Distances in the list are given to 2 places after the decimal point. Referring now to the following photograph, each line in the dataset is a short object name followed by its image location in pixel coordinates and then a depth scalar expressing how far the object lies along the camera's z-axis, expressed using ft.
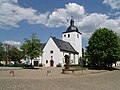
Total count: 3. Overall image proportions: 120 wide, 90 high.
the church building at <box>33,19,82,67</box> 116.43
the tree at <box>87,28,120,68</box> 80.87
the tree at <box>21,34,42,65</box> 85.08
